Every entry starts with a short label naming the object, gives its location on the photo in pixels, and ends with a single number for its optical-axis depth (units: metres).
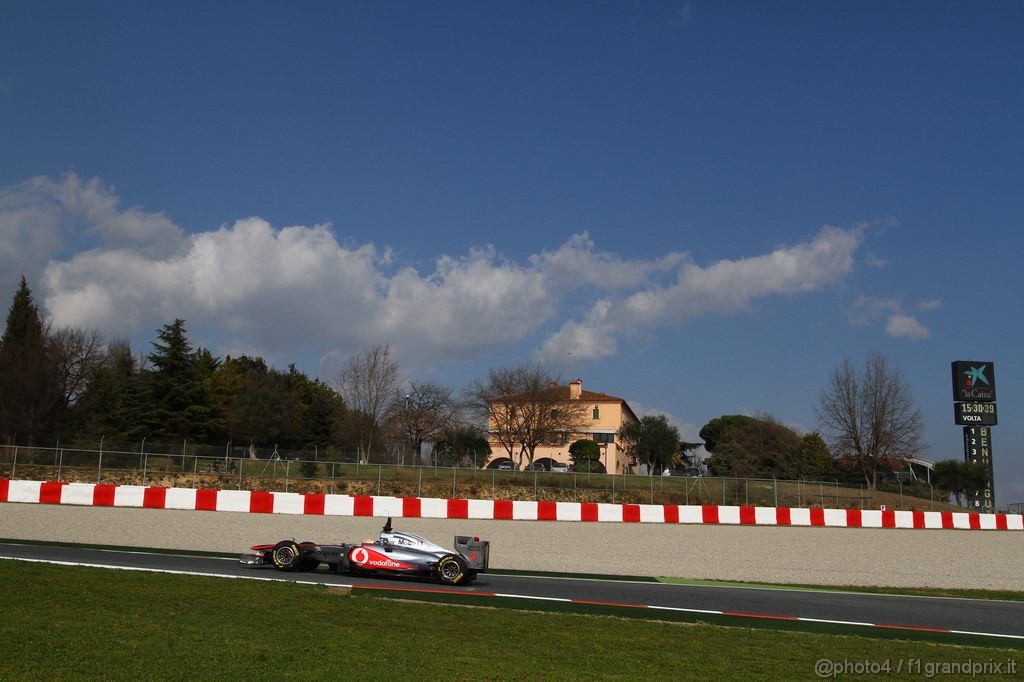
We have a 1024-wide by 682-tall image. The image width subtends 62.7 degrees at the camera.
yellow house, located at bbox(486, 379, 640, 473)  71.50
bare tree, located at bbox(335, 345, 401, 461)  63.06
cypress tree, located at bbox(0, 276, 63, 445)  54.94
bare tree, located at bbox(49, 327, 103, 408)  64.75
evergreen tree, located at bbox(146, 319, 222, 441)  55.50
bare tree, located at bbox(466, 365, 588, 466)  68.00
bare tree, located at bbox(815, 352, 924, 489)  56.97
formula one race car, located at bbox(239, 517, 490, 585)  14.00
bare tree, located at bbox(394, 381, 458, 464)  66.88
